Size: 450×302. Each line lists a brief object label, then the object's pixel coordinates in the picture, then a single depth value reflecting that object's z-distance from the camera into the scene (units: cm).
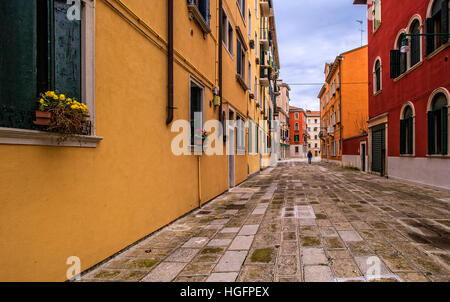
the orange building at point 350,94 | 2562
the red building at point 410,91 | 944
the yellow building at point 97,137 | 247
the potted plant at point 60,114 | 254
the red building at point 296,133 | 6956
